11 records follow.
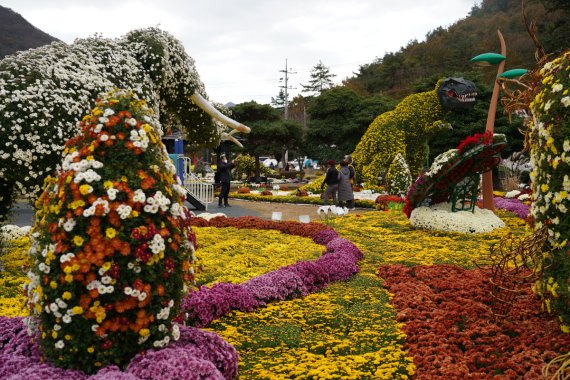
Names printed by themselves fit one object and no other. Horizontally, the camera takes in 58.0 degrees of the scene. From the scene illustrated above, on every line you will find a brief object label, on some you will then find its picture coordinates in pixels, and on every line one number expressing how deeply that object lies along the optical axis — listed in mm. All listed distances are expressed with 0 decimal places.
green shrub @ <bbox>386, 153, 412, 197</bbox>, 17391
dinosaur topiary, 17375
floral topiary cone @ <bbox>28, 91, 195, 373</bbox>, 3049
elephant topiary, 5816
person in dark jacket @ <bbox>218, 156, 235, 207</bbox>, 18016
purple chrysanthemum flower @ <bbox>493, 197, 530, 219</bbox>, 14005
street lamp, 13160
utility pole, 62125
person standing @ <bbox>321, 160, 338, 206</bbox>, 15828
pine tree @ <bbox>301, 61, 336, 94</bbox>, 75194
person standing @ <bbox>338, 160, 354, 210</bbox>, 16266
